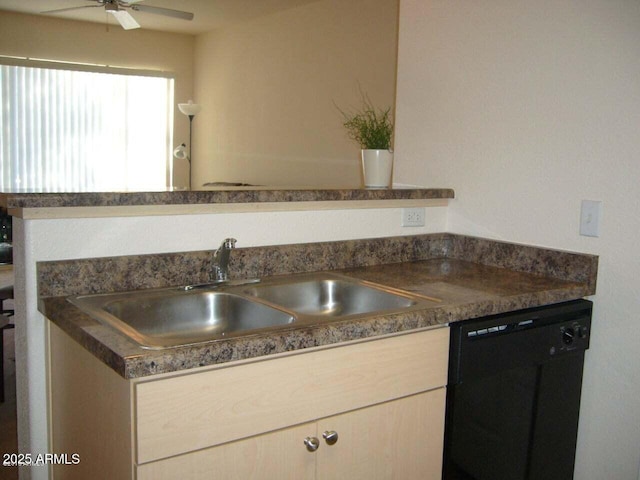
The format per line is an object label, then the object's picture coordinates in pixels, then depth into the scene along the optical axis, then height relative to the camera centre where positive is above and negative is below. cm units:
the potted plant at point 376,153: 227 +4
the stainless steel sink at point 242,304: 154 -38
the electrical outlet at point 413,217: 229 -18
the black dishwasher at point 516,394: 162 -61
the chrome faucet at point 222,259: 174 -28
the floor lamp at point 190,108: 667 +52
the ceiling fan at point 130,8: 458 +109
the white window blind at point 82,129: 698 +29
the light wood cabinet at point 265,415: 117 -53
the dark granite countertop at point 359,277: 122 -34
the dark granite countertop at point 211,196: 152 -11
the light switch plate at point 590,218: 186 -13
